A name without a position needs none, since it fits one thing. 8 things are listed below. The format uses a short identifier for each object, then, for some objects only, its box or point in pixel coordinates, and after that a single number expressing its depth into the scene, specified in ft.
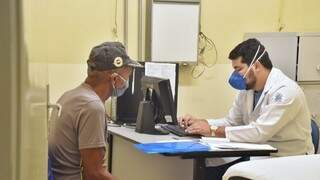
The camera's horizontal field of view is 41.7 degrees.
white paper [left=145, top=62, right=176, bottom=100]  9.98
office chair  8.91
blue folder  7.25
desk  7.36
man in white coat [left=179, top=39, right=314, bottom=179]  8.28
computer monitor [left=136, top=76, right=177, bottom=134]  8.70
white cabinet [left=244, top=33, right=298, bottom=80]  11.21
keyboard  8.75
